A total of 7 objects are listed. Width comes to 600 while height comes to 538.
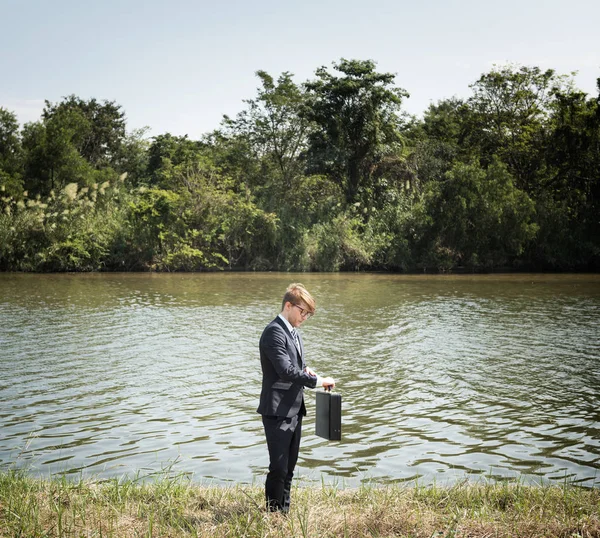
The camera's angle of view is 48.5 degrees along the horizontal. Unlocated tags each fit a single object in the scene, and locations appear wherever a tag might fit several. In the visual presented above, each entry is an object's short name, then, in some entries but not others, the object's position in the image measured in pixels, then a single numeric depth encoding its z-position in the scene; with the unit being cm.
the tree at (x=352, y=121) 4466
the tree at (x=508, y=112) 4734
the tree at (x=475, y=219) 4125
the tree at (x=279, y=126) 4853
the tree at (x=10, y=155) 4272
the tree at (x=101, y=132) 6341
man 506
